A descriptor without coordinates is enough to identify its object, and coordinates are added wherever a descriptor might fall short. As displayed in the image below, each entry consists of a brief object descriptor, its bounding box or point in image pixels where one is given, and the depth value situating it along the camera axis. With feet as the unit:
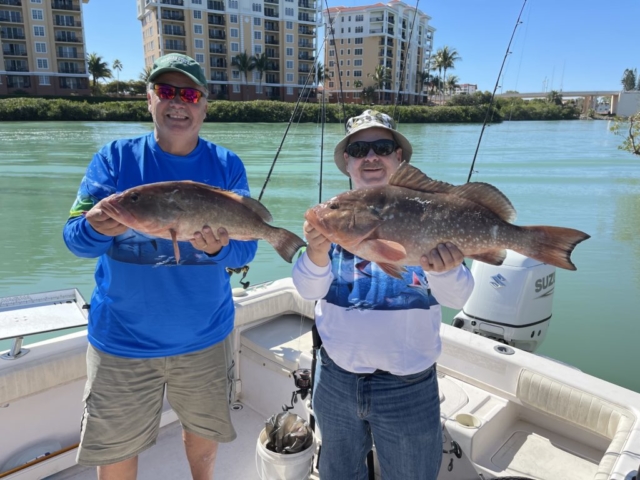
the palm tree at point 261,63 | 241.55
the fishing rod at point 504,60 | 19.25
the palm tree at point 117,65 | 271.90
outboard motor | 14.62
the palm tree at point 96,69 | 237.86
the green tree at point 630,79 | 427.74
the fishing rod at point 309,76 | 17.51
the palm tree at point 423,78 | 283.57
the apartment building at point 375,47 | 275.18
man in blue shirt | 7.91
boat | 9.45
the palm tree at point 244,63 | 238.07
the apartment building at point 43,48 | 208.23
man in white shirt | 6.89
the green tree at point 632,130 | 60.12
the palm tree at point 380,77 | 268.00
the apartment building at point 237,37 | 233.55
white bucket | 9.62
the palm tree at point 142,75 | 233.08
